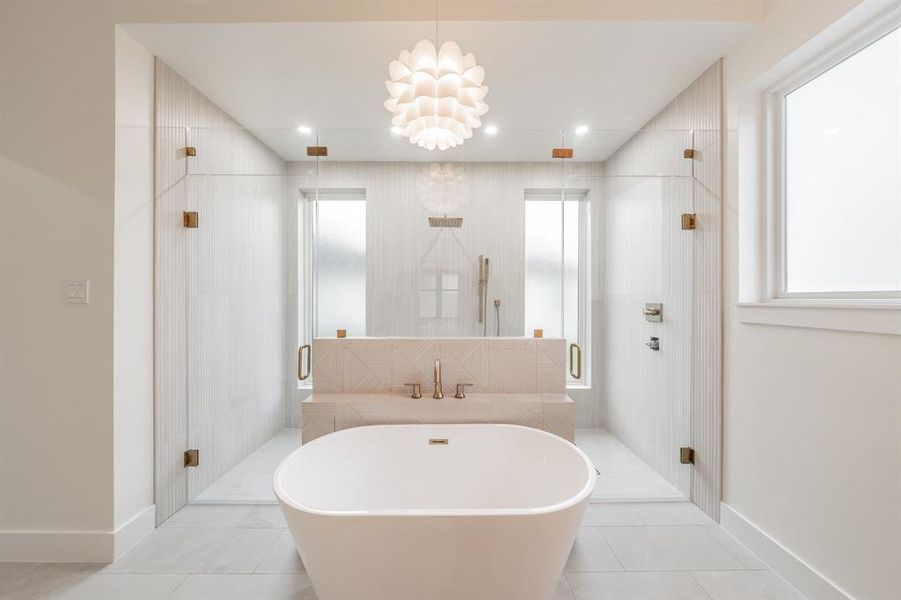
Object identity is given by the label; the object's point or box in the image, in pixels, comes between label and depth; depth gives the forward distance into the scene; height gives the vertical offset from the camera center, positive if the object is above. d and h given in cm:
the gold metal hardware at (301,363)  254 -37
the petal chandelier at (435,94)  154 +76
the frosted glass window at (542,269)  257 +19
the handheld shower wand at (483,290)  257 +6
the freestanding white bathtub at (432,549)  141 -82
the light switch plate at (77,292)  204 +4
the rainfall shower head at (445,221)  254 +47
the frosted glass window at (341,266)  253 +20
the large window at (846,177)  160 +51
